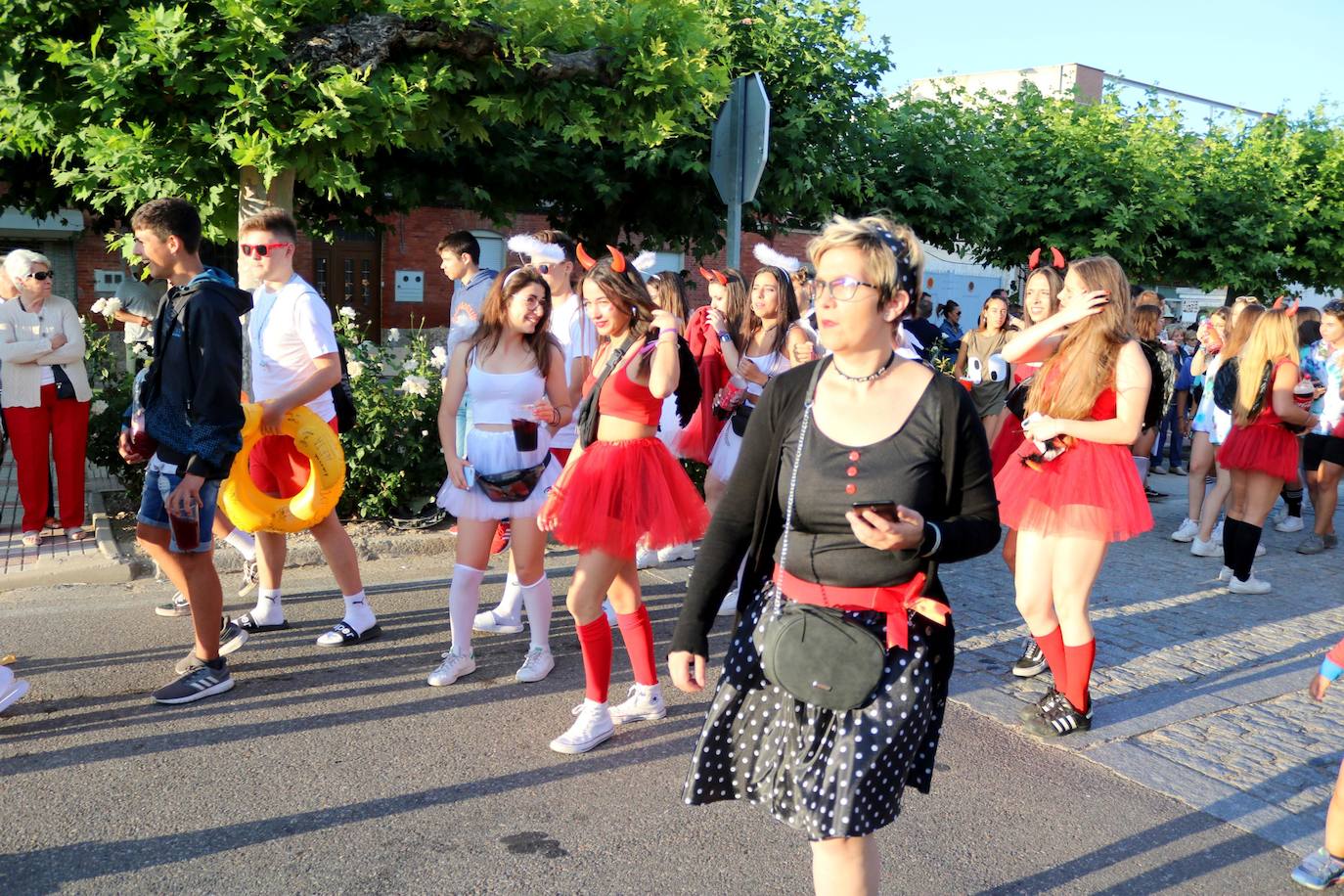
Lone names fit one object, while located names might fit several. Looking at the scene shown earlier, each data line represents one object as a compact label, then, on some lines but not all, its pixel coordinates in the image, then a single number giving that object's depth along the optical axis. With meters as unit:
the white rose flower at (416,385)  7.50
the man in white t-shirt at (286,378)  5.15
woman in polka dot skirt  2.47
